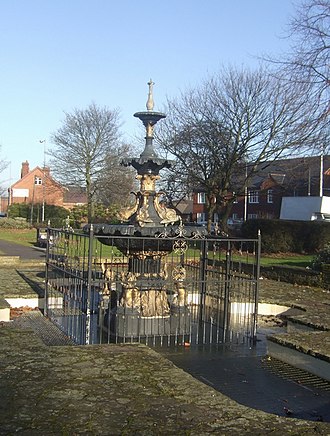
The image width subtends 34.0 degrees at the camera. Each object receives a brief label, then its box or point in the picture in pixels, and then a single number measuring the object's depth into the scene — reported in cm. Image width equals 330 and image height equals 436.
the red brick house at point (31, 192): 6981
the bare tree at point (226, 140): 2924
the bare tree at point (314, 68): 1703
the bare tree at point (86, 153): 4962
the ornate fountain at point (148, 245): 929
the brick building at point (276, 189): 3095
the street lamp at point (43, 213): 5219
